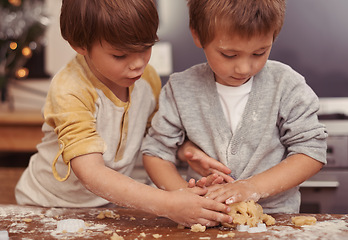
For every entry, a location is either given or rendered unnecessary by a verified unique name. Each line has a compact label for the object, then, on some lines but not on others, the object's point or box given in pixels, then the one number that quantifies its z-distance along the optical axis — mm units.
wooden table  865
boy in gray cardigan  996
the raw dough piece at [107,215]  1027
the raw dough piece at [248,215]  908
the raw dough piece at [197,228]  905
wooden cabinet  2188
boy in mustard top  947
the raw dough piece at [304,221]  916
